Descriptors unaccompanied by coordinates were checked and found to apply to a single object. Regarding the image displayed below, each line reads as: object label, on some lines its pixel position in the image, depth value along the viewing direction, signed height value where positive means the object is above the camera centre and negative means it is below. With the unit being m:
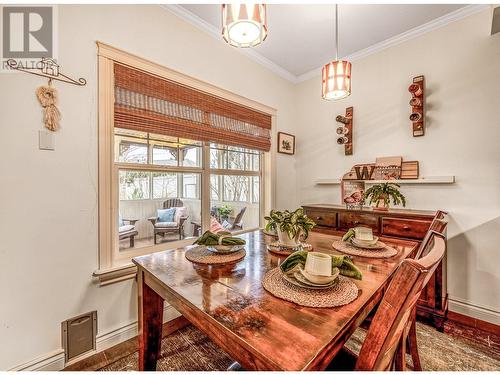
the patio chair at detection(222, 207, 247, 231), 2.70 -0.45
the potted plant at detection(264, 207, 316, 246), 1.34 -0.23
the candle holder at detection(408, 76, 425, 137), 2.21 +0.80
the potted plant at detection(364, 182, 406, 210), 2.18 -0.08
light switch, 1.39 +0.29
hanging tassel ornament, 1.39 +0.51
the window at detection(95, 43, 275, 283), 1.65 +0.31
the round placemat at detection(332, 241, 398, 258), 1.27 -0.38
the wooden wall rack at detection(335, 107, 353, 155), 2.73 +0.69
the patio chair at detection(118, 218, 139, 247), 1.84 -0.36
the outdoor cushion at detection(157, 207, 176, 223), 2.11 -0.27
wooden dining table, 0.60 -0.41
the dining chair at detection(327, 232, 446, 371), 0.59 -0.34
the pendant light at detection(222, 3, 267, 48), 1.08 +0.81
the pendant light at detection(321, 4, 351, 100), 1.64 +0.79
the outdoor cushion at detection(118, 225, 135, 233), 1.84 -0.35
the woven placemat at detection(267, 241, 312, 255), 1.34 -0.38
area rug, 1.49 -1.19
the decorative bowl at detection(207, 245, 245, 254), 1.28 -0.35
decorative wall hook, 1.34 +0.72
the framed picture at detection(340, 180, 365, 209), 2.38 -0.07
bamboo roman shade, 1.73 +0.68
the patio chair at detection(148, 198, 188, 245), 2.08 -0.34
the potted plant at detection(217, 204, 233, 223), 2.59 -0.29
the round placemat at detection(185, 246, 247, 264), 1.17 -0.38
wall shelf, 2.07 +0.06
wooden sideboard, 1.86 -0.38
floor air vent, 1.48 -1.00
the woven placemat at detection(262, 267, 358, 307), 0.79 -0.40
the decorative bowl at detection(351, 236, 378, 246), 1.38 -0.34
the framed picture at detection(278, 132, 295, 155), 3.08 +0.60
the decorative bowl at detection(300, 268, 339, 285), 0.87 -0.35
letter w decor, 2.54 +0.17
